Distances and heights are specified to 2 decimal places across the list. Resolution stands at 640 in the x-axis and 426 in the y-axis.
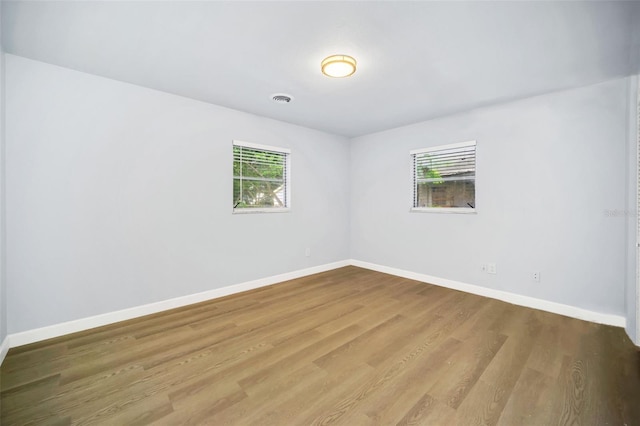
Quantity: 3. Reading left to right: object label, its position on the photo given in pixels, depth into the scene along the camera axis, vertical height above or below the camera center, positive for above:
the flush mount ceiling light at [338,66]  2.31 +1.30
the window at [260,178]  3.82 +0.51
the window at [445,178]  3.79 +0.51
